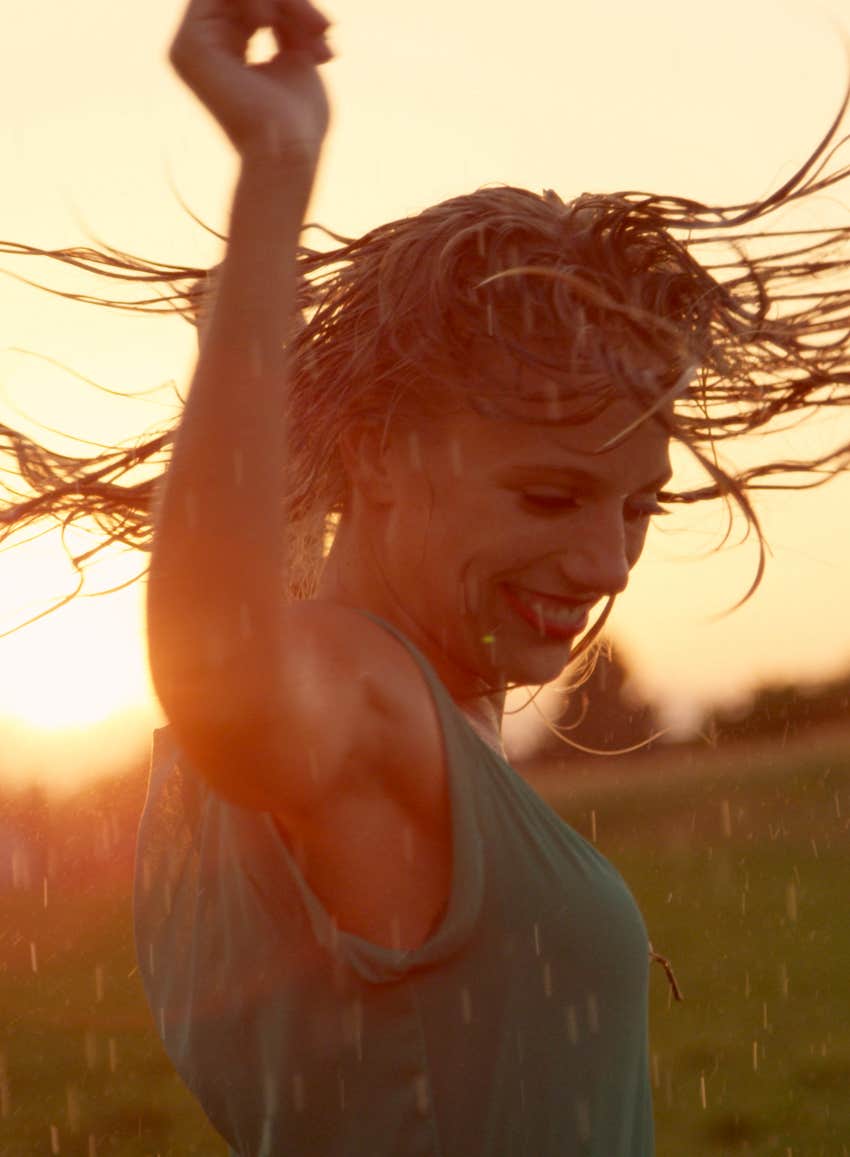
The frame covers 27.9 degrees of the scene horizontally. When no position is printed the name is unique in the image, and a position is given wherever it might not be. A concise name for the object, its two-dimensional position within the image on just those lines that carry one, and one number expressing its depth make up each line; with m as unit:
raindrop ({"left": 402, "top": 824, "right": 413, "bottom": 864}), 2.16
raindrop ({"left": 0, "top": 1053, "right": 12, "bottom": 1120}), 7.97
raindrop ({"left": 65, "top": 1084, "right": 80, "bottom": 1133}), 7.68
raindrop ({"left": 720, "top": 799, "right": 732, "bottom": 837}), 15.30
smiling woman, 1.74
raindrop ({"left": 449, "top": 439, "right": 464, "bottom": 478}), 2.42
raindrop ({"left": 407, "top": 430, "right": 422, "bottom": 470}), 2.46
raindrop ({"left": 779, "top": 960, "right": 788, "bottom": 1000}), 9.86
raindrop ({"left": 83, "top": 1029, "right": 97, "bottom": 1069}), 8.72
